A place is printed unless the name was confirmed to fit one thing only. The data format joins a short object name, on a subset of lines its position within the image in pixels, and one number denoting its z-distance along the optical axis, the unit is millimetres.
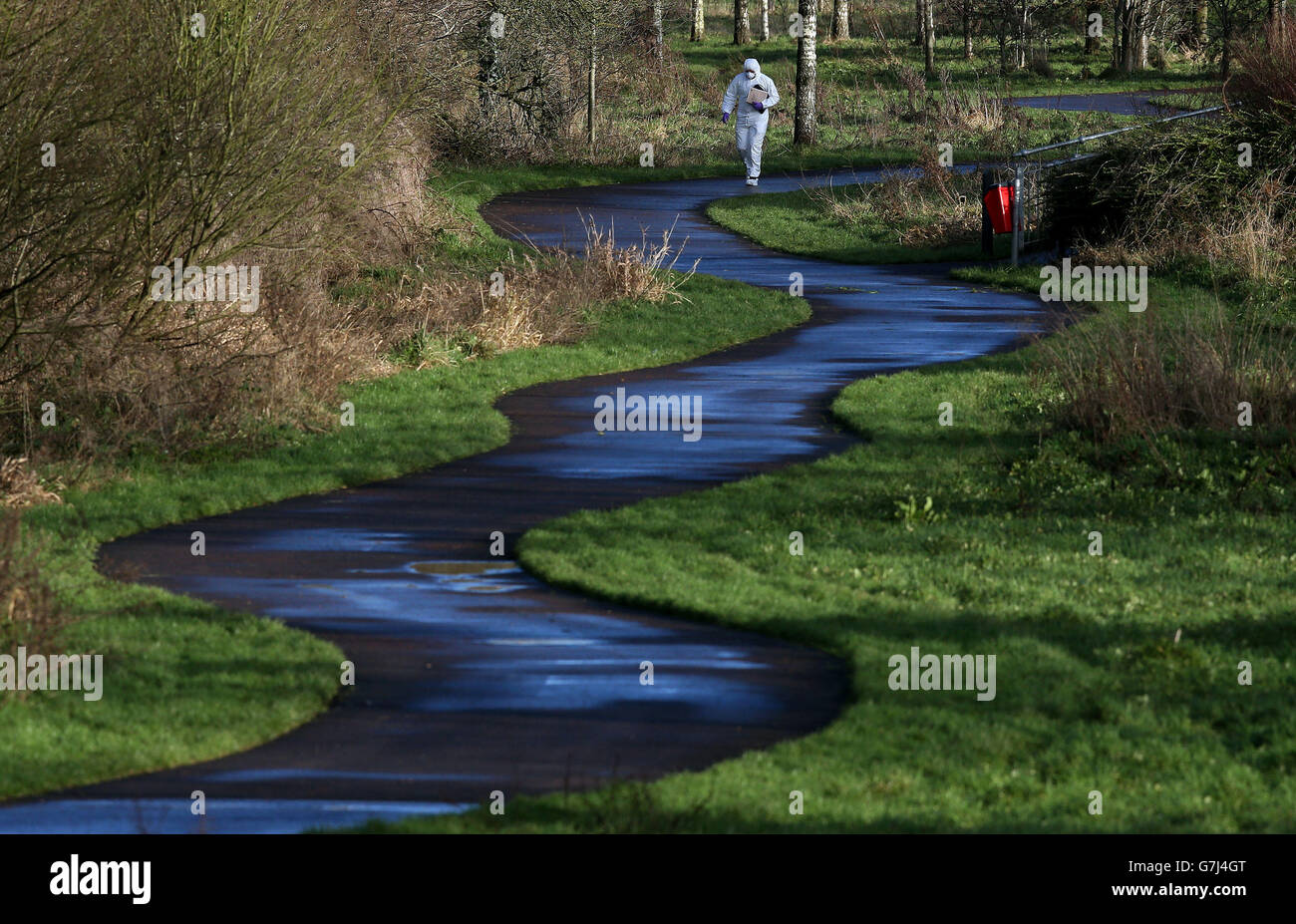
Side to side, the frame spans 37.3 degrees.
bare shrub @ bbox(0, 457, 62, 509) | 14328
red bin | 30531
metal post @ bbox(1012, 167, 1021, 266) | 29250
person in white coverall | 40406
